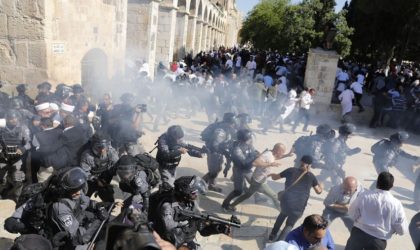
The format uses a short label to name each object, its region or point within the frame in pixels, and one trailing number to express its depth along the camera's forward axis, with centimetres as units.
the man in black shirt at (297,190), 452
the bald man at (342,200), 461
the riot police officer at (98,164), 442
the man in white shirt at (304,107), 1021
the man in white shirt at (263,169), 519
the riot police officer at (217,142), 597
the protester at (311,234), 301
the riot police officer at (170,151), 496
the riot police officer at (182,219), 321
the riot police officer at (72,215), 295
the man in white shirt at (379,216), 385
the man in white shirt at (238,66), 1828
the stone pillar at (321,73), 1232
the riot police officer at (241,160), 542
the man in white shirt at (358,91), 1273
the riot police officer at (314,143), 599
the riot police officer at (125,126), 574
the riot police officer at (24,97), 656
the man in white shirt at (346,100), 1131
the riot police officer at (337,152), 608
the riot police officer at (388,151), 611
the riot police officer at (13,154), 484
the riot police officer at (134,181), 378
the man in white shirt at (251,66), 1695
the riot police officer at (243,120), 670
